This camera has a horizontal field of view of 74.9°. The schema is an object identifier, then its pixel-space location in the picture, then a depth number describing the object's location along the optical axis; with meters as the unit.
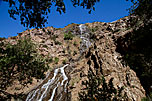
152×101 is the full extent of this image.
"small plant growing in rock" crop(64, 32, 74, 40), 26.73
